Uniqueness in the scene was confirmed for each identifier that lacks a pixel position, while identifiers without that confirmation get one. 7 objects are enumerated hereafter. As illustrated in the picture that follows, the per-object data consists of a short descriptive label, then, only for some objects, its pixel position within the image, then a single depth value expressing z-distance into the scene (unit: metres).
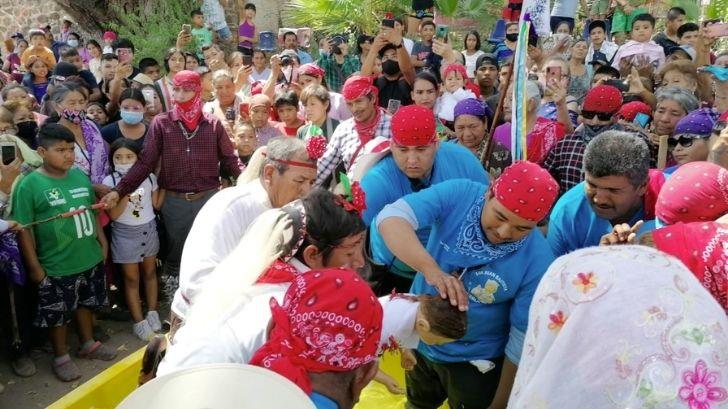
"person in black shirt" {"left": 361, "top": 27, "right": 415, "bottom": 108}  5.92
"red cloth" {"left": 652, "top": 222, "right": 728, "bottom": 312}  1.62
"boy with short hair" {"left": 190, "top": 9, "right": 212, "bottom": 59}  10.92
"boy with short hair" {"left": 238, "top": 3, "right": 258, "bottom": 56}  11.27
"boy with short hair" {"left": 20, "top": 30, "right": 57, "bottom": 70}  8.24
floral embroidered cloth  1.07
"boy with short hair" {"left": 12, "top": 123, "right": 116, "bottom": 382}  3.80
